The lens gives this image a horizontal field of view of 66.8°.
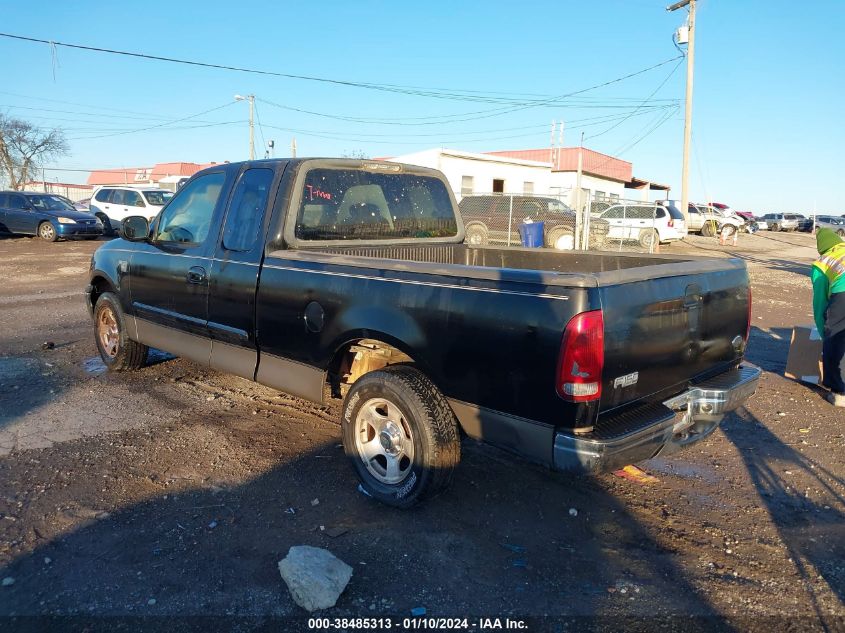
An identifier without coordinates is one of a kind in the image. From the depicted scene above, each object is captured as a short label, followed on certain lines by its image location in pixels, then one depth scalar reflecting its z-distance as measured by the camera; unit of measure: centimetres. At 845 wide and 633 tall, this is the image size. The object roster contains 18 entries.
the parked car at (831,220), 4279
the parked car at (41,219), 2046
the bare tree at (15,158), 4906
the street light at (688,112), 2440
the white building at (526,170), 2984
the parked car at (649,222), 2150
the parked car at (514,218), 1805
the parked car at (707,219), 3666
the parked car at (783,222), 4934
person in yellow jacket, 564
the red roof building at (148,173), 4925
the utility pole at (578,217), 1529
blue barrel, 1634
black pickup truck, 298
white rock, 280
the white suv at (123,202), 2223
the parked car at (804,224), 4993
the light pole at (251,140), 4488
